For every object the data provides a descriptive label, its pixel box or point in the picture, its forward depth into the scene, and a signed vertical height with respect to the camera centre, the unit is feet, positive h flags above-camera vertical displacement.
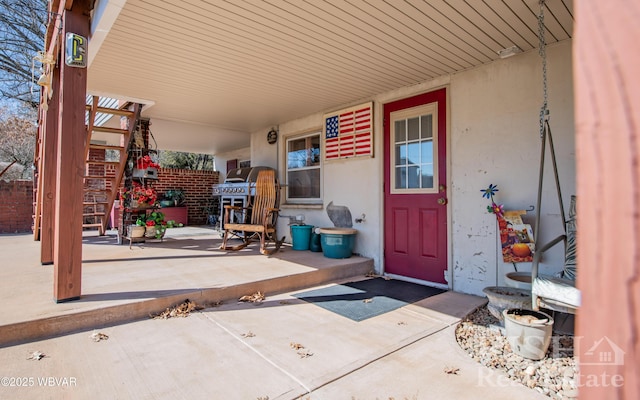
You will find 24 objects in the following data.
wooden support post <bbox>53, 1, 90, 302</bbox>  9.14 +0.67
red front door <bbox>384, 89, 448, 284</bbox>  13.46 +0.77
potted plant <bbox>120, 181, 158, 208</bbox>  18.78 +0.46
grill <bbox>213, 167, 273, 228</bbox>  21.36 +1.12
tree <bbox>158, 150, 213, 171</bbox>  55.06 +7.53
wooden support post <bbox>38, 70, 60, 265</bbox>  13.89 +1.28
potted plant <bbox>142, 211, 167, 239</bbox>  19.11 -1.06
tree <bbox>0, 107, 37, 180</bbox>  36.29 +7.29
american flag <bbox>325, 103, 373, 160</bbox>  15.97 +3.61
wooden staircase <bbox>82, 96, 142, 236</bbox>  17.37 +3.74
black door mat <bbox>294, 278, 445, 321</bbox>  10.55 -3.23
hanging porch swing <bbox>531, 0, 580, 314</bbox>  7.35 -1.57
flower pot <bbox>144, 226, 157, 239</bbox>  19.18 -1.52
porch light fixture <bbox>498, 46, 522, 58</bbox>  10.81 +5.01
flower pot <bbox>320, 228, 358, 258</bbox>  15.64 -1.70
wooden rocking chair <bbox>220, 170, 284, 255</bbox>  17.08 -0.44
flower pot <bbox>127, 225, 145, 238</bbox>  18.41 -1.41
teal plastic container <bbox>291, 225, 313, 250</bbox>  18.19 -1.65
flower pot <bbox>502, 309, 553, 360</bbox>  7.41 -2.88
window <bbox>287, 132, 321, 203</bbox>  19.42 +2.18
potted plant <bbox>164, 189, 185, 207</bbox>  32.99 +0.91
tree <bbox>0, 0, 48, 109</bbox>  32.44 +16.22
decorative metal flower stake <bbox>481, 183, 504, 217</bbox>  11.07 +0.12
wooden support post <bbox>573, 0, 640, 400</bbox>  1.36 +0.05
